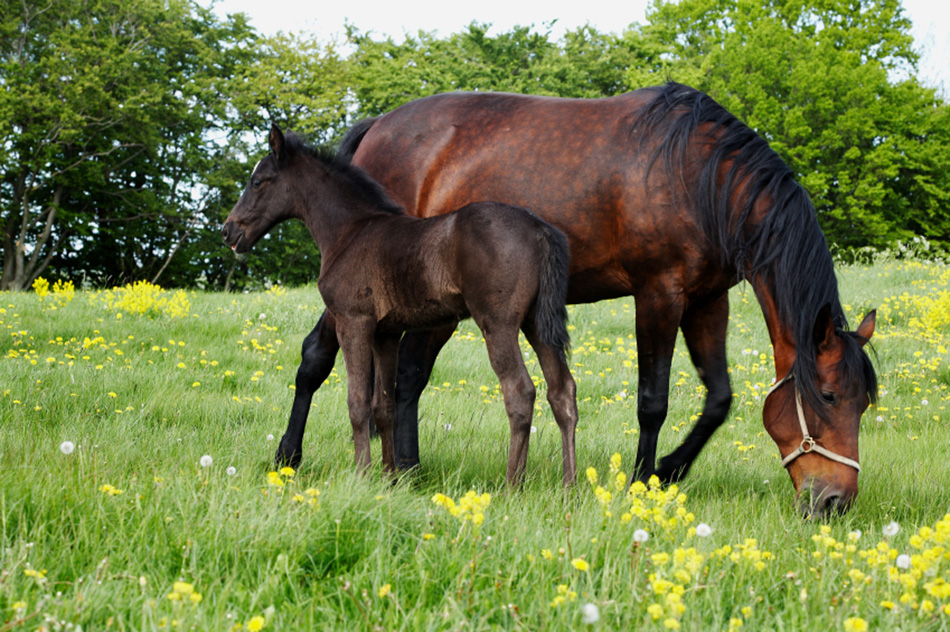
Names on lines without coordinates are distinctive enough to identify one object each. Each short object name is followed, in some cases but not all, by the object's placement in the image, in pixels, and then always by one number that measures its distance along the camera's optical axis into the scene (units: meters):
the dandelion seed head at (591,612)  6.66
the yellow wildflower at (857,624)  6.81
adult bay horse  9.57
